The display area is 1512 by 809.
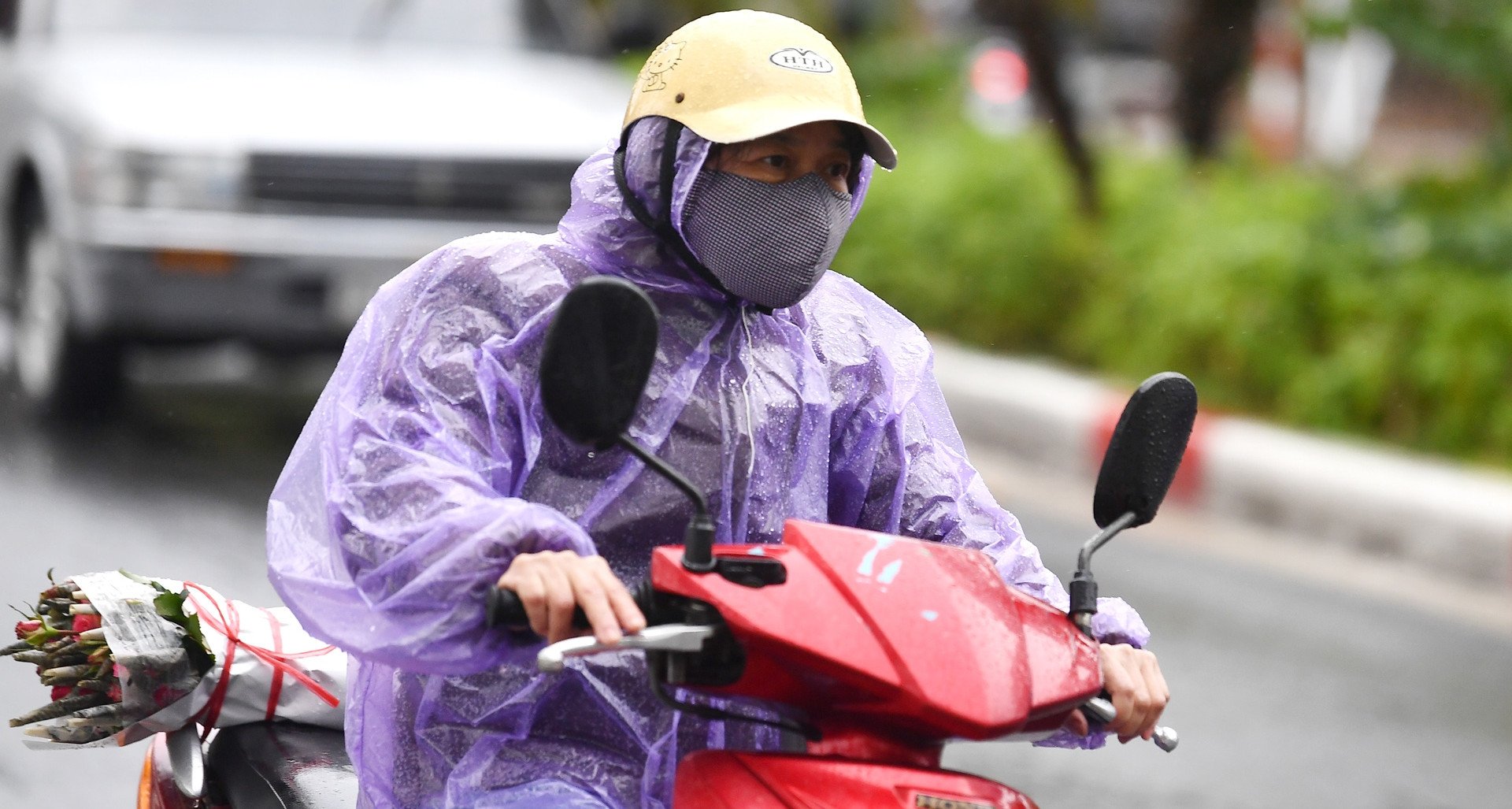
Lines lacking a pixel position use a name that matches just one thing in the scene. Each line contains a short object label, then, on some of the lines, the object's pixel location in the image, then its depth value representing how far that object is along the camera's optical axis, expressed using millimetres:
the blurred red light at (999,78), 48469
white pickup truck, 15828
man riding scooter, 4730
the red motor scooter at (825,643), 4070
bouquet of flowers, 5793
